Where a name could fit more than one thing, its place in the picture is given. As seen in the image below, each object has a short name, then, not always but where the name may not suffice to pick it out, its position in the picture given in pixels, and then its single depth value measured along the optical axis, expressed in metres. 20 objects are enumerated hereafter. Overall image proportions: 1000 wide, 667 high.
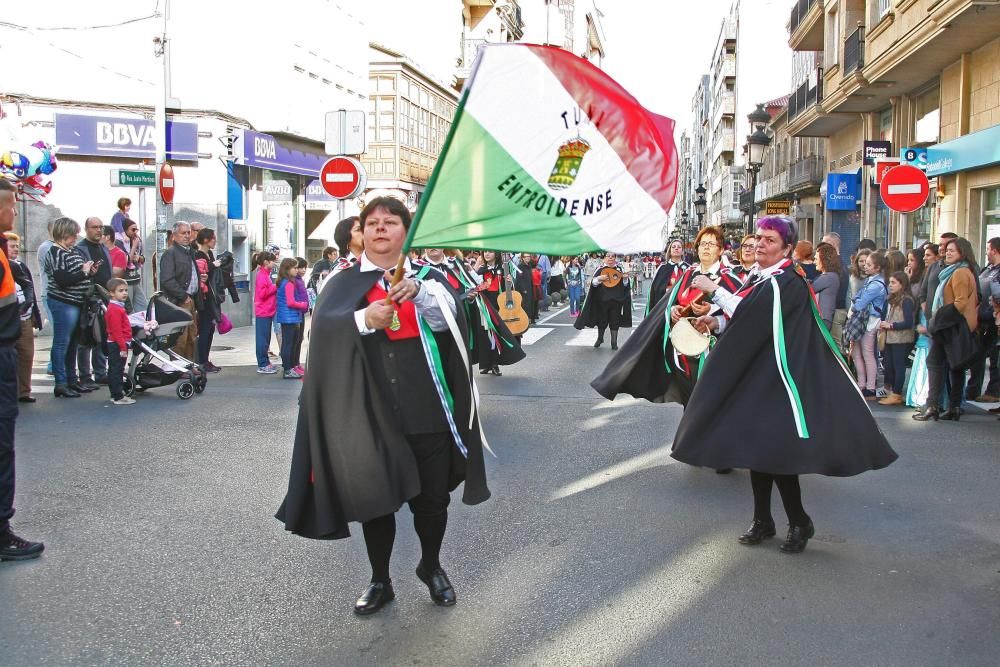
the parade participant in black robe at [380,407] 4.13
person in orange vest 5.12
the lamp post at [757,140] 22.47
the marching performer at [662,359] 7.64
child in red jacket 10.19
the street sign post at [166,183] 17.05
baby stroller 10.53
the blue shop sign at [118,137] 19.22
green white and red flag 3.62
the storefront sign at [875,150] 18.44
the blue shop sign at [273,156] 21.55
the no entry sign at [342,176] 14.66
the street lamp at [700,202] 52.29
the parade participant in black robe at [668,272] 9.75
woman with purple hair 5.21
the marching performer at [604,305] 16.53
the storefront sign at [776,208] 29.91
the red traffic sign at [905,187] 13.55
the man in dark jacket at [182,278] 11.86
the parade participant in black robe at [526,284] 22.11
